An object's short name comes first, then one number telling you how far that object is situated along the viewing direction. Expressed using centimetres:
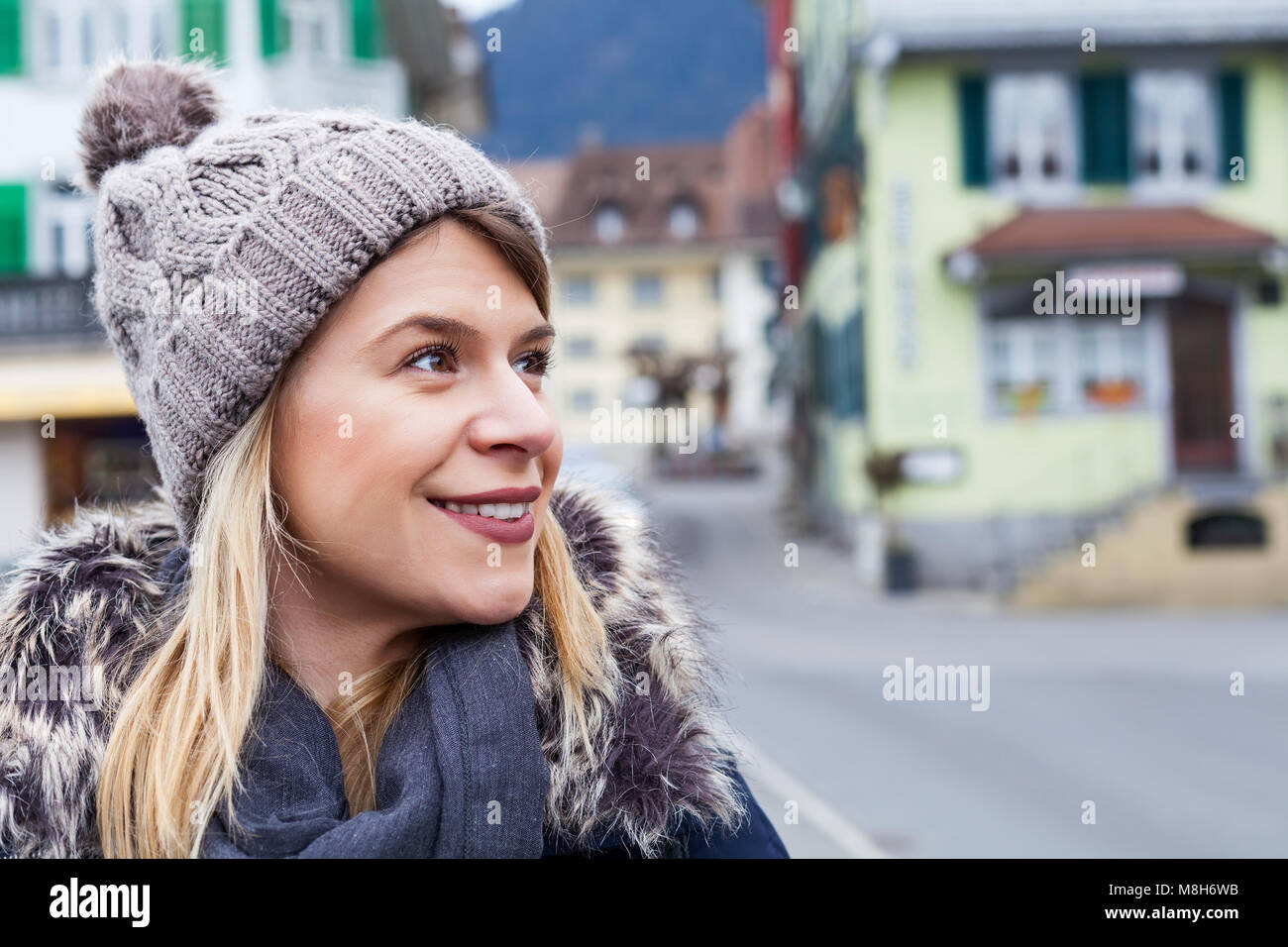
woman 146
